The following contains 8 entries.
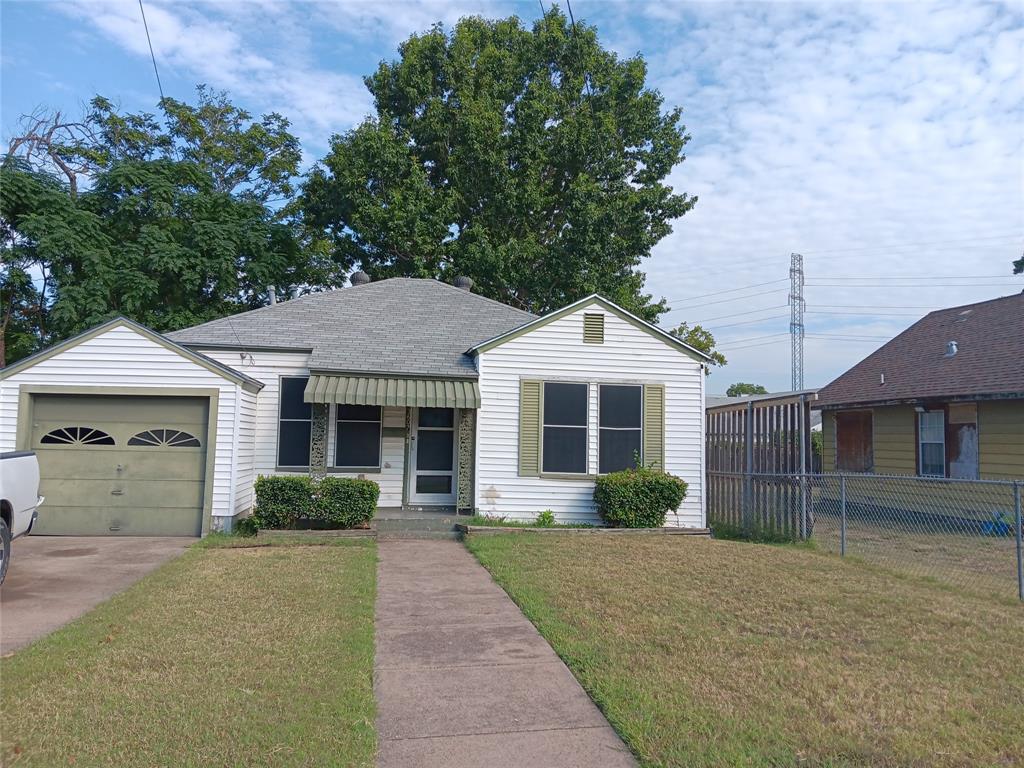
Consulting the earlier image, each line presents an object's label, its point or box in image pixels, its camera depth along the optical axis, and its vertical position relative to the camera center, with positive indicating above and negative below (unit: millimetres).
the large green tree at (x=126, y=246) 20391 +5655
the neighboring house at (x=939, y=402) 14680 +1174
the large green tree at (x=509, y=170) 24281 +9363
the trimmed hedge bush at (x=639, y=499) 12320 -795
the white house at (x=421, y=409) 11383 +624
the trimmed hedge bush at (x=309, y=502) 11367 -873
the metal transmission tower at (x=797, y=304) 45875 +9540
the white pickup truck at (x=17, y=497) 7398 -589
